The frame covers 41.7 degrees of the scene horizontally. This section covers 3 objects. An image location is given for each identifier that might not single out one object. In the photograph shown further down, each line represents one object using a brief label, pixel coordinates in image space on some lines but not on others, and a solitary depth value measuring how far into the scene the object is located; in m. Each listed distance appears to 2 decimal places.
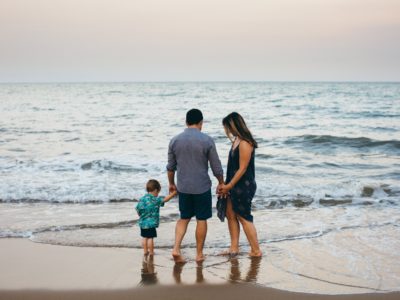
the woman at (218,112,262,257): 5.84
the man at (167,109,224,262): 5.75
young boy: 6.15
